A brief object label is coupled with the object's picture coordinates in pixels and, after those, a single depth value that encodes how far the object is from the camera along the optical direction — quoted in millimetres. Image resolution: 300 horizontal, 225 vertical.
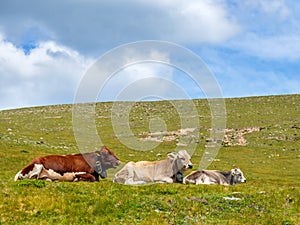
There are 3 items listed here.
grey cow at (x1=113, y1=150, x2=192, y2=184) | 21062
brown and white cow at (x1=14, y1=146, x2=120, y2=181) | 19031
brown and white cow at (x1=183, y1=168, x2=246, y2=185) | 22594
